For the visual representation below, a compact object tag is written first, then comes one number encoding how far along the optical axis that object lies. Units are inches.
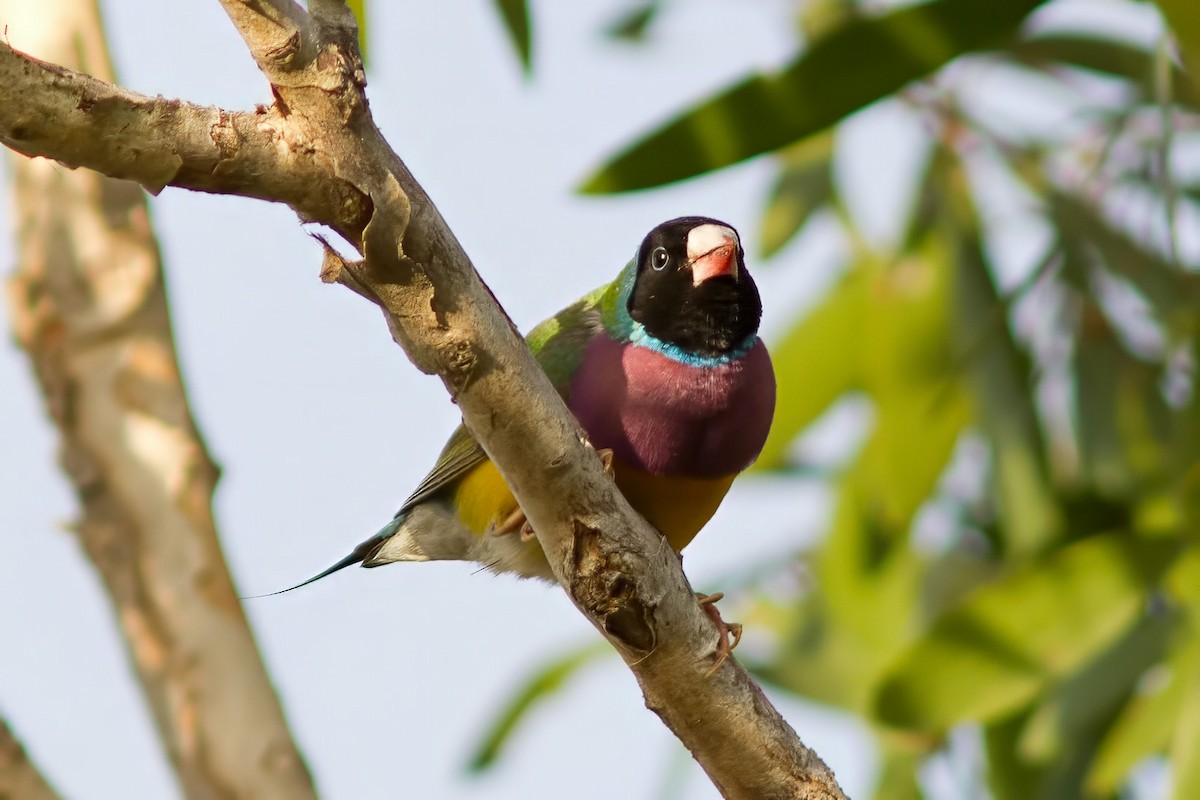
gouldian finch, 209.0
